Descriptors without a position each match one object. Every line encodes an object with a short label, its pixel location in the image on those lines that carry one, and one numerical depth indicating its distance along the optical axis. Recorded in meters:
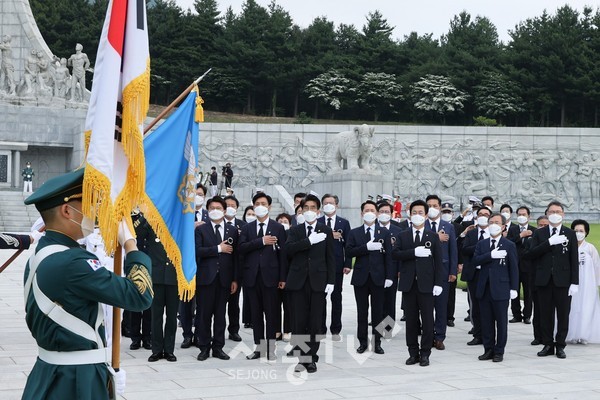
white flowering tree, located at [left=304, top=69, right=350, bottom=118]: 43.88
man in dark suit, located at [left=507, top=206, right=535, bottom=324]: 10.20
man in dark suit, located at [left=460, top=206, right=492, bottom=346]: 8.77
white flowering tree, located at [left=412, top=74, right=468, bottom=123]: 42.31
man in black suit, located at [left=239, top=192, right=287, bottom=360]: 7.75
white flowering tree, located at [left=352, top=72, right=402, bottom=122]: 43.56
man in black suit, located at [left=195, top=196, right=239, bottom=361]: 7.57
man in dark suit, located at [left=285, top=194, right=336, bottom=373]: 7.22
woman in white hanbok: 8.88
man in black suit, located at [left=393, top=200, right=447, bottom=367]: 7.41
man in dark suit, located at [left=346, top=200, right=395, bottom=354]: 8.20
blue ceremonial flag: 5.27
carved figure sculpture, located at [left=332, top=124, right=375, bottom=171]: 20.89
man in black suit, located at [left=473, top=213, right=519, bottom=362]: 7.72
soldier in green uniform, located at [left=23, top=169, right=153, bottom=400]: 2.90
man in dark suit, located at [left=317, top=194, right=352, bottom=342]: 9.12
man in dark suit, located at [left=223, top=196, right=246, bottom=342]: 8.67
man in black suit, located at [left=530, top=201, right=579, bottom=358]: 8.12
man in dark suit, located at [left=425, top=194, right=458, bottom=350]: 8.54
